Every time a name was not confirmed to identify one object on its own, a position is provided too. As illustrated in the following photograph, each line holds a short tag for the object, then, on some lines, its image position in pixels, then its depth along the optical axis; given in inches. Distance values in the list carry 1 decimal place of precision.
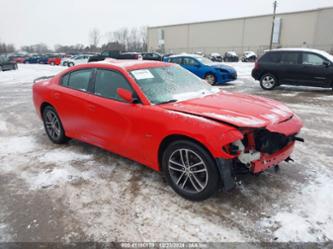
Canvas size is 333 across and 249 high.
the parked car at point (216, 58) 1611.2
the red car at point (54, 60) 1407.5
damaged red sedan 111.0
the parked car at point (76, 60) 1227.5
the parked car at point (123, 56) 651.8
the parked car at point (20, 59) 1781.0
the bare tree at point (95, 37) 3683.6
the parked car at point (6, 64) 957.2
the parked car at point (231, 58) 1596.9
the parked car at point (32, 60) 1634.5
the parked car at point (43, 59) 1569.9
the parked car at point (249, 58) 1585.9
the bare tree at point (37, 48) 4648.1
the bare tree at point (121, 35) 3998.5
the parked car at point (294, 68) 392.2
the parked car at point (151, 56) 1016.9
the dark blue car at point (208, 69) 486.6
